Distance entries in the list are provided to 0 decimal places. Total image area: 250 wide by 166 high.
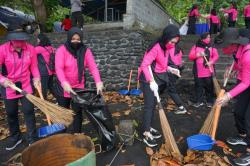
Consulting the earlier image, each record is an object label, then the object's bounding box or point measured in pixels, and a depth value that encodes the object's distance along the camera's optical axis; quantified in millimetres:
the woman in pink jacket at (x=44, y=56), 7215
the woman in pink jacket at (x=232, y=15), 14047
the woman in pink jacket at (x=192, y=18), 14461
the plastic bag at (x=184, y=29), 15063
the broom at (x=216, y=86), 5951
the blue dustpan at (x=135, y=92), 8602
